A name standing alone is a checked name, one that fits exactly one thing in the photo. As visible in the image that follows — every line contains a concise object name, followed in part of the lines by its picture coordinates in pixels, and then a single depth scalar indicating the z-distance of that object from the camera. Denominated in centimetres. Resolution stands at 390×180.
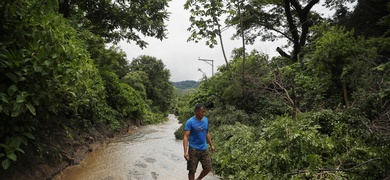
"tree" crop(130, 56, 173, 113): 4350
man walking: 545
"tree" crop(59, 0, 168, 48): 995
